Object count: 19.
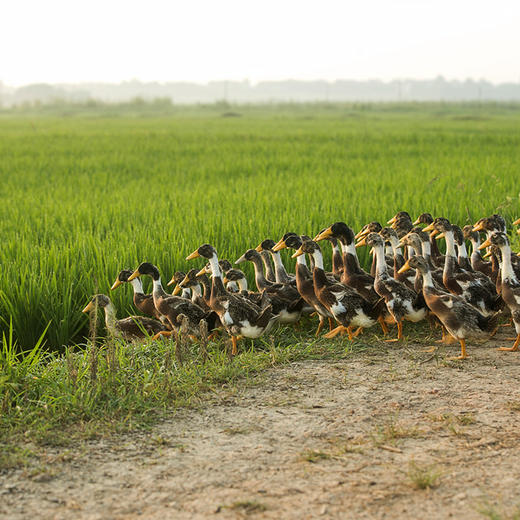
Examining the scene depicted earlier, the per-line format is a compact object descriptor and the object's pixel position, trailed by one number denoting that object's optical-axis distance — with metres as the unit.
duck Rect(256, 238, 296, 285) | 6.67
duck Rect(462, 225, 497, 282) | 6.83
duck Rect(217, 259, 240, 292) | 6.63
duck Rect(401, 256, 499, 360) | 5.45
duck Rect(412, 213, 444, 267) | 7.07
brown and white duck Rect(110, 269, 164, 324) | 6.27
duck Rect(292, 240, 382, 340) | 5.75
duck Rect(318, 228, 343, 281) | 6.63
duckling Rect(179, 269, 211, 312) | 6.16
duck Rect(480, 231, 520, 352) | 5.50
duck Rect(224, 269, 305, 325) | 6.13
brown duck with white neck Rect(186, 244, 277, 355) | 5.57
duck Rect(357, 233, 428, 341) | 5.77
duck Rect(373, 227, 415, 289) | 6.46
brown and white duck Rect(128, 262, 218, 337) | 5.91
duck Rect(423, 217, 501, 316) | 6.07
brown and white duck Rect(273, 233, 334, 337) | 6.00
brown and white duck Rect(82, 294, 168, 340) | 6.02
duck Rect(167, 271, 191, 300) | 6.39
